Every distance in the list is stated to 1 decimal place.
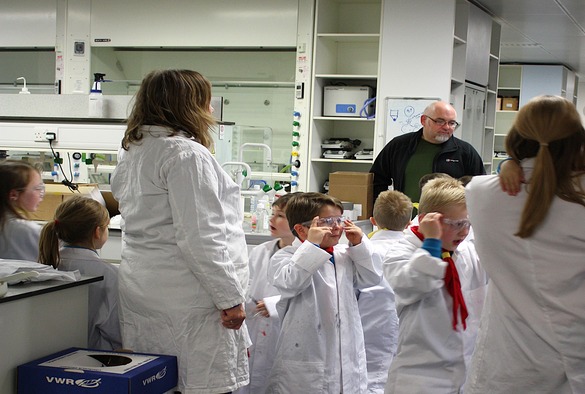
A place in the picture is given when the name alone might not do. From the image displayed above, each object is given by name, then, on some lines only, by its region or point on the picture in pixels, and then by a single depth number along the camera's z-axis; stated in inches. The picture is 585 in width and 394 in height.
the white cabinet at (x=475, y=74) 230.8
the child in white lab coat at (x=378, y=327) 114.0
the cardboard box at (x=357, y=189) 158.1
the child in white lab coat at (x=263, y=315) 104.4
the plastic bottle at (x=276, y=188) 169.8
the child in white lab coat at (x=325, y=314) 91.7
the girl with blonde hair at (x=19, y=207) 92.4
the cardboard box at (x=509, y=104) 389.4
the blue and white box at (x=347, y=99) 233.8
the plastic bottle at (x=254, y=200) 168.9
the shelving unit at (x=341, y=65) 235.9
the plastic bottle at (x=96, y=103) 146.3
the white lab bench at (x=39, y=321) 70.9
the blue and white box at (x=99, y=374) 68.2
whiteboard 219.8
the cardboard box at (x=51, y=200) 147.4
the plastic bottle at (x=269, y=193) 168.7
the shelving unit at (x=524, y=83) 388.8
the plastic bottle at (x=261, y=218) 159.6
